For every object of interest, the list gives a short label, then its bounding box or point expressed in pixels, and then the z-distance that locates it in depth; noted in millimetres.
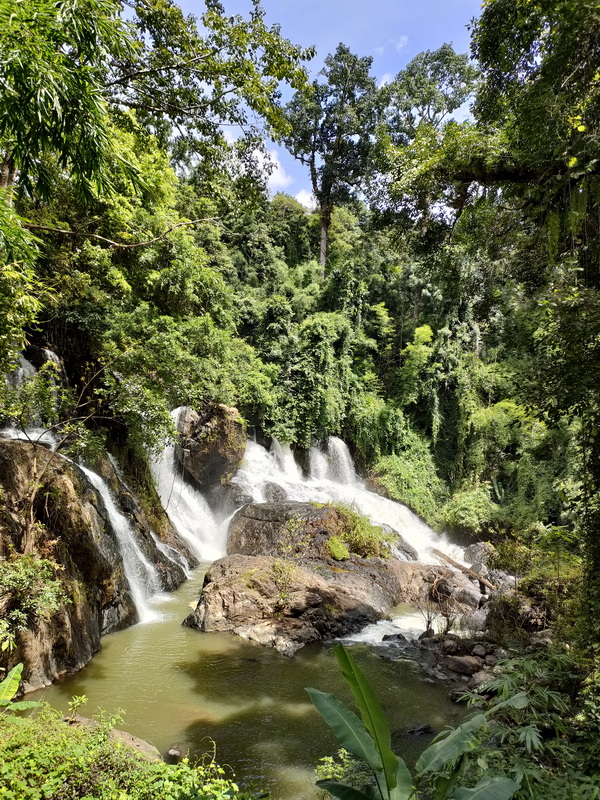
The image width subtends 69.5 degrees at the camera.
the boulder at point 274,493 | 14038
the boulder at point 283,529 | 10633
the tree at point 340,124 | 22203
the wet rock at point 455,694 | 6002
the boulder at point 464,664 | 6719
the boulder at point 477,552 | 13367
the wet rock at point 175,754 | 4484
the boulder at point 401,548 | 12570
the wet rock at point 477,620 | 8330
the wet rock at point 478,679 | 6273
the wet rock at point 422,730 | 5215
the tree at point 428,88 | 22703
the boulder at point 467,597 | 9406
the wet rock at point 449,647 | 7303
